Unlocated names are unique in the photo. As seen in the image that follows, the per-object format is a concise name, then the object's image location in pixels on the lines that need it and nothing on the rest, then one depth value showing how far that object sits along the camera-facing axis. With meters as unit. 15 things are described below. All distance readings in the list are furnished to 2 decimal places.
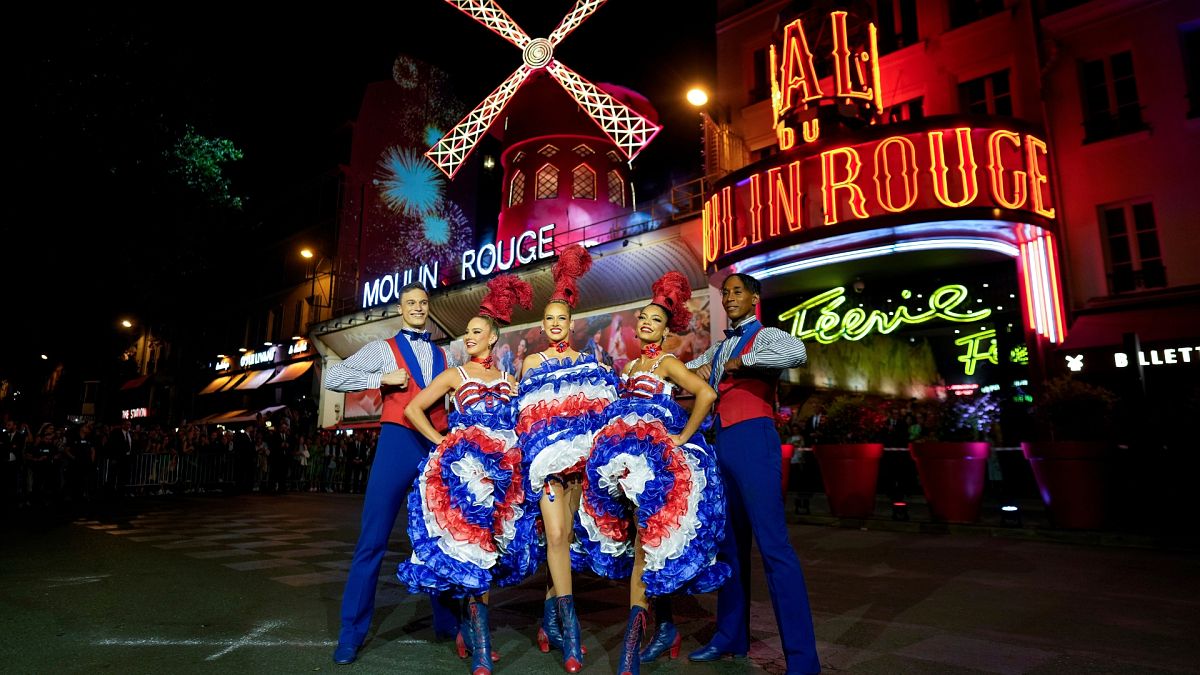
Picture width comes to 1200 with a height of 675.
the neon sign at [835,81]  12.72
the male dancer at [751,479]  3.06
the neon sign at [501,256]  18.73
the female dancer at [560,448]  3.22
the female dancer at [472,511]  3.21
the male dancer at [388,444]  3.37
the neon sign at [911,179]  10.71
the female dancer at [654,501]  3.12
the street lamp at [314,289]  26.86
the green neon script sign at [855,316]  12.91
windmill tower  22.20
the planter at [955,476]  8.27
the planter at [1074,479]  7.48
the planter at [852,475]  9.10
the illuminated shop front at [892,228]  10.84
